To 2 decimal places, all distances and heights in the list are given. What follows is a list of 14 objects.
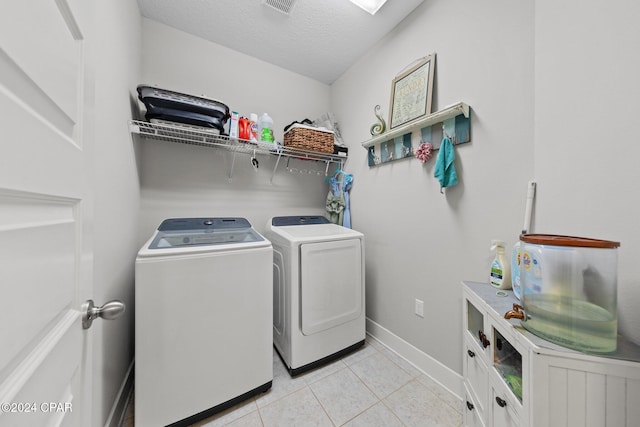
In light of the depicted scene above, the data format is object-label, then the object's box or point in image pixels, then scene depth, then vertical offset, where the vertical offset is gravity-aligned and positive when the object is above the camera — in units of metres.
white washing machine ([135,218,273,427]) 1.11 -0.65
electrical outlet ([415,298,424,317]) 1.63 -0.73
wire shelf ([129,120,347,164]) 1.50 +0.56
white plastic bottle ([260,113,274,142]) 1.96 +0.73
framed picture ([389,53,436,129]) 1.54 +0.89
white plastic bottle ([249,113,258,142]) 1.85 +0.72
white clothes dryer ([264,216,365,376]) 1.57 -0.65
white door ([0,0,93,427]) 0.30 +0.00
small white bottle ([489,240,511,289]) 1.12 -0.30
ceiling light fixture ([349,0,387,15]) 1.55 +1.49
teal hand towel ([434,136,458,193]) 1.38 +0.29
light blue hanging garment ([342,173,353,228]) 2.30 +0.12
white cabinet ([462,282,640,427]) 0.61 -0.52
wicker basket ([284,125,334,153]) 1.97 +0.67
